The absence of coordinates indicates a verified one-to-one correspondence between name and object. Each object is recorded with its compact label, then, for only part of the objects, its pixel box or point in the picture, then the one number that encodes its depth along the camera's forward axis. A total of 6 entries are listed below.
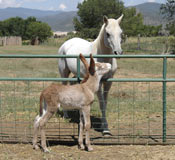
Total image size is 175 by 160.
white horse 5.63
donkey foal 4.60
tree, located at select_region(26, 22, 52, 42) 65.19
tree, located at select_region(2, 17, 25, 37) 68.90
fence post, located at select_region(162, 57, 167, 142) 5.12
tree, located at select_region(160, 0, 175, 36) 29.28
